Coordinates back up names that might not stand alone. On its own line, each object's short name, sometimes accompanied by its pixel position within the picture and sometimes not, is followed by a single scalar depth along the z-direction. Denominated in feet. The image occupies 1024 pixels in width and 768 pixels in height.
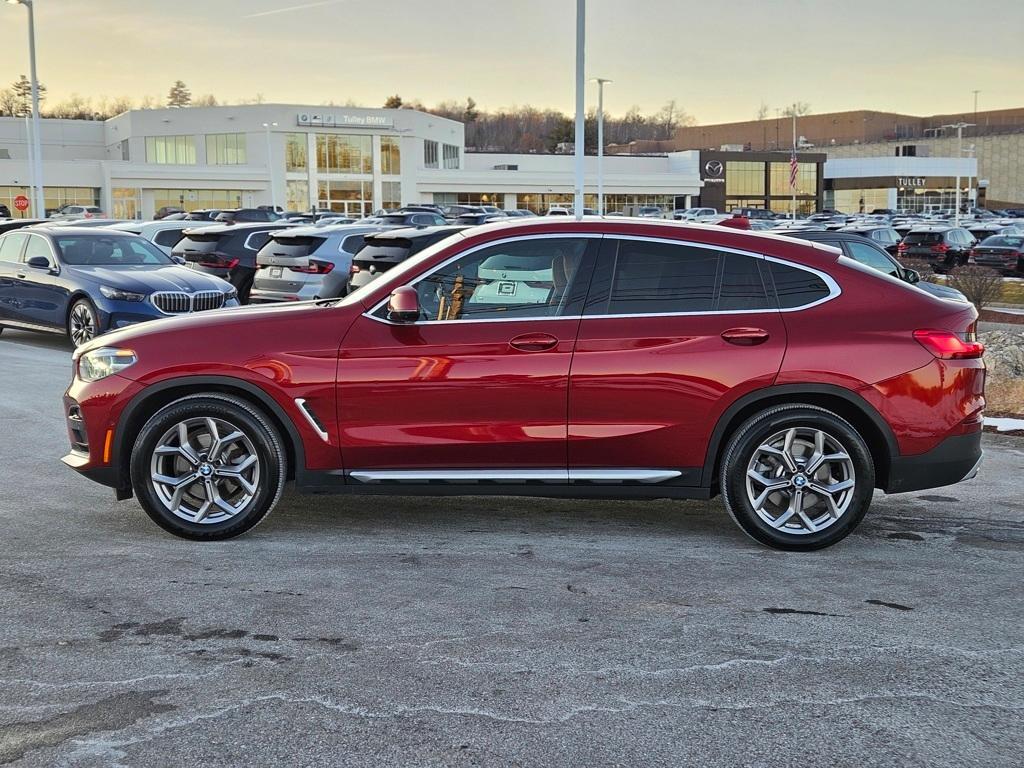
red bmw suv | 19.44
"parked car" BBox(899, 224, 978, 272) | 114.42
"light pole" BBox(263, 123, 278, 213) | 295.48
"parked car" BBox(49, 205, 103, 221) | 203.62
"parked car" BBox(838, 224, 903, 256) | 115.23
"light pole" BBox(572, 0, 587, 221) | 90.33
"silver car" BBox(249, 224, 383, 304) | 56.03
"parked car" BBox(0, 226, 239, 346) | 48.26
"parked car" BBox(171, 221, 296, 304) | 64.69
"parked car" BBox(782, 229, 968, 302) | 54.24
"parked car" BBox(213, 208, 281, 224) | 168.12
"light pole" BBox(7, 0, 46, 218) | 137.39
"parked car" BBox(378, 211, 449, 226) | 138.72
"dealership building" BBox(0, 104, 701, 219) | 281.95
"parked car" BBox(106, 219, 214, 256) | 75.05
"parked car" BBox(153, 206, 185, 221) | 223.51
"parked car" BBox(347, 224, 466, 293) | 49.47
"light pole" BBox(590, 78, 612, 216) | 212.64
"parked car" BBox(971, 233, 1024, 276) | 106.93
